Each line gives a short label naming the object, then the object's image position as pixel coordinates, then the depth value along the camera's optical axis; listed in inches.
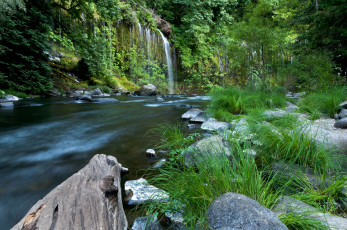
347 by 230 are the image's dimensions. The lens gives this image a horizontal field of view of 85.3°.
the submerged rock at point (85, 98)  365.4
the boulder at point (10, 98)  322.5
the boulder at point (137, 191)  65.8
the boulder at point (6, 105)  271.3
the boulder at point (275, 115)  120.3
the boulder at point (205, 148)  66.1
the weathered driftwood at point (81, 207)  37.0
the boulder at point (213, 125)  142.3
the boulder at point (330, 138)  73.9
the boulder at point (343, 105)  145.7
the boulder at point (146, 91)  537.0
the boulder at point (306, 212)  37.9
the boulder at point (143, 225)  50.6
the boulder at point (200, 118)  182.5
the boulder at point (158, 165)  88.2
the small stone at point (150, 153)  105.7
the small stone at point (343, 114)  128.9
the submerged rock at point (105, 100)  360.2
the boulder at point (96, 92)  468.5
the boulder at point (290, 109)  177.5
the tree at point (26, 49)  333.1
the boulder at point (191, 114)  201.8
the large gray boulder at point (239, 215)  33.4
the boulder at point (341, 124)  105.2
